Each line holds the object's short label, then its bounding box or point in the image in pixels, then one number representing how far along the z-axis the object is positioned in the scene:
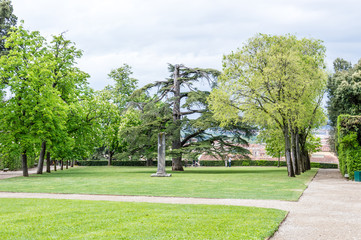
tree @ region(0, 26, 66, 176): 25.58
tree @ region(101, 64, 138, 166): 48.10
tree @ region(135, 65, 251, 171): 33.53
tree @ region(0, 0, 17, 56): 36.69
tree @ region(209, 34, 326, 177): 24.48
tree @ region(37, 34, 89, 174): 31.41
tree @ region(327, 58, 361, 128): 31.48
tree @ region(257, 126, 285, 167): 34.93
